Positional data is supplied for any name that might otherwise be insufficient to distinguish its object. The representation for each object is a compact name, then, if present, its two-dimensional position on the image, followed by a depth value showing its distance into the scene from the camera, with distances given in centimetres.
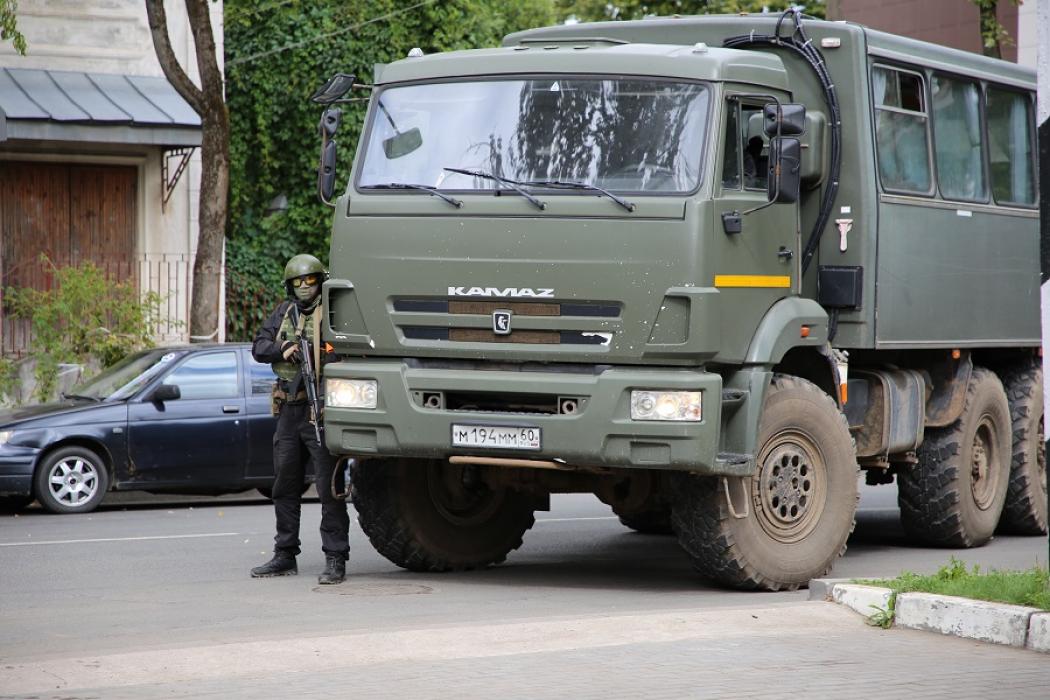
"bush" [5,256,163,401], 1966
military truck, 939
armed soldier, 1050
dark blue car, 1538
